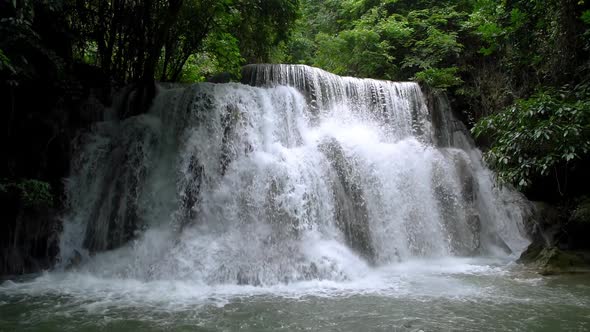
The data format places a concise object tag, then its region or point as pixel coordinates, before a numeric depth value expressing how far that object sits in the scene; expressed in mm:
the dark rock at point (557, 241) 7629
